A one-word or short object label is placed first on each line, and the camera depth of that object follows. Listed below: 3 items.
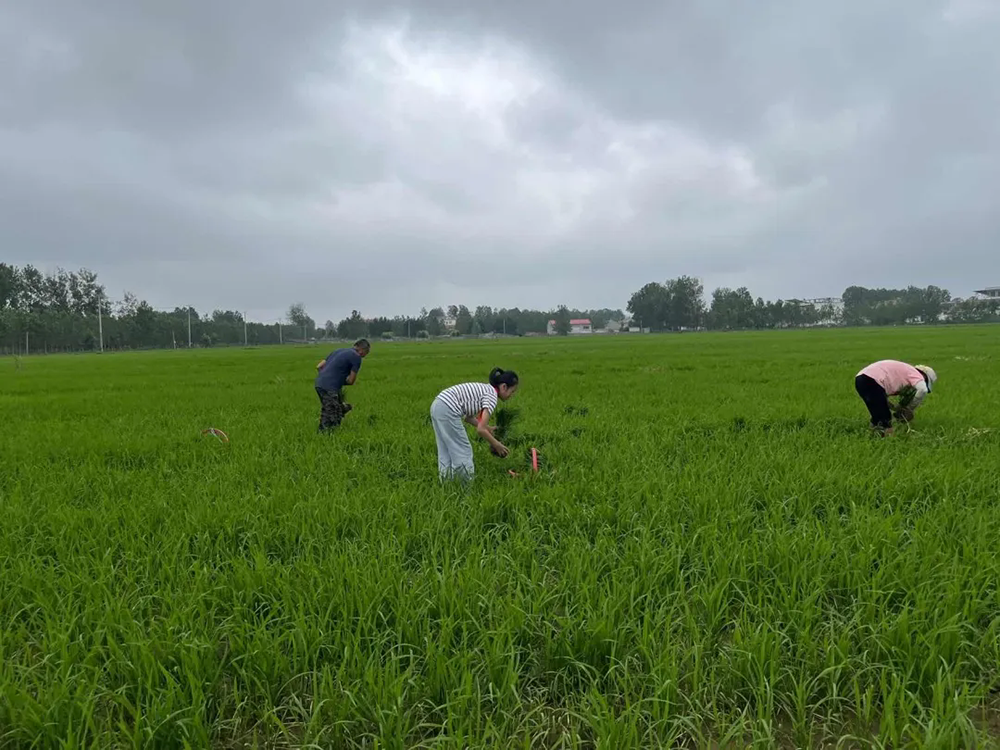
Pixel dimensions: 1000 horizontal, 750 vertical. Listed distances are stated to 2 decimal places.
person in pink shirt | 5.93
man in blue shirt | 7.43
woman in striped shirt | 4.71
